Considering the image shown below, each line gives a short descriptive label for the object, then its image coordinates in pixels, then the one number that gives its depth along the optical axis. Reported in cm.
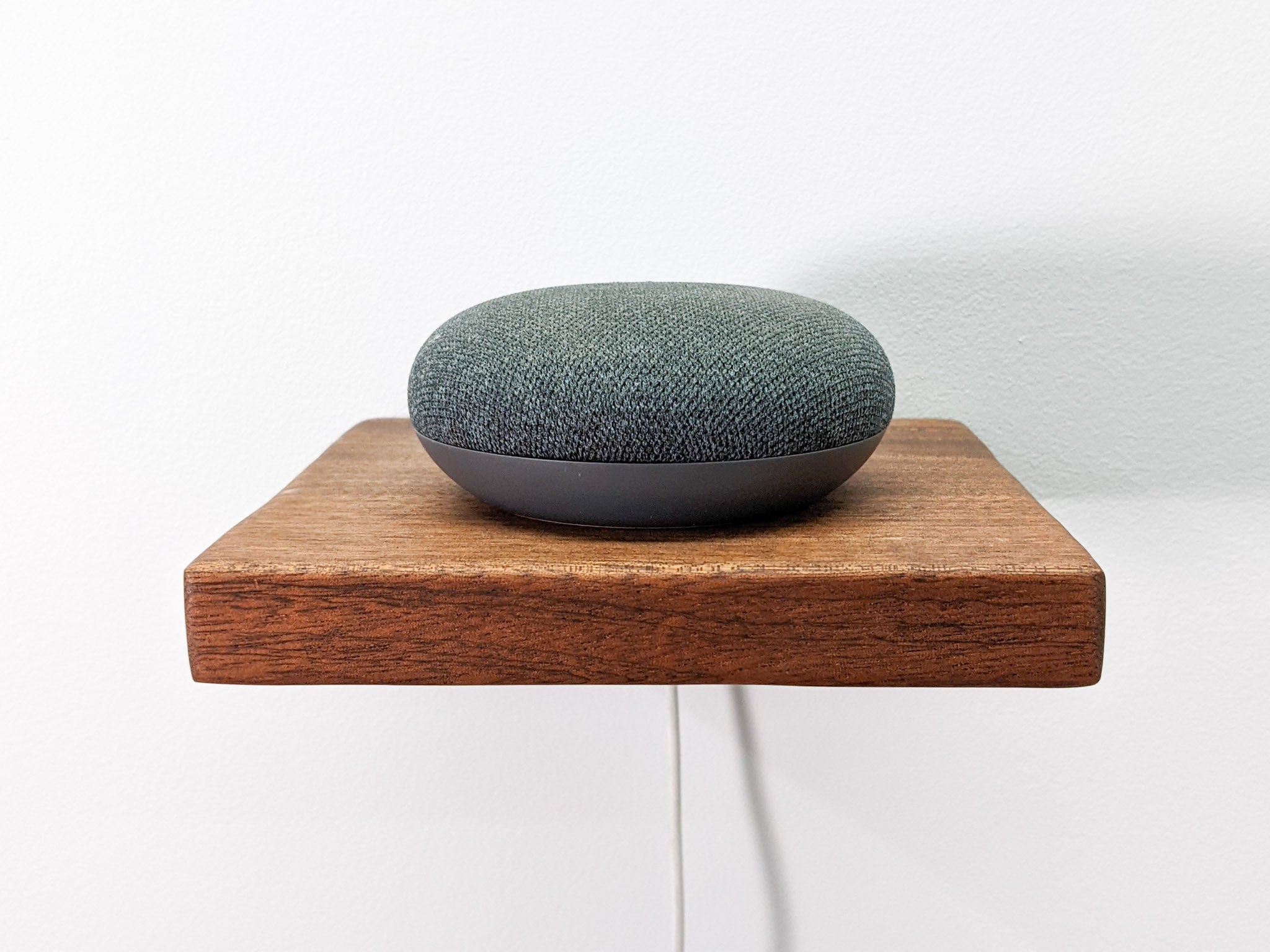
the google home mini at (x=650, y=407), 35
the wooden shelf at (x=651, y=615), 33
